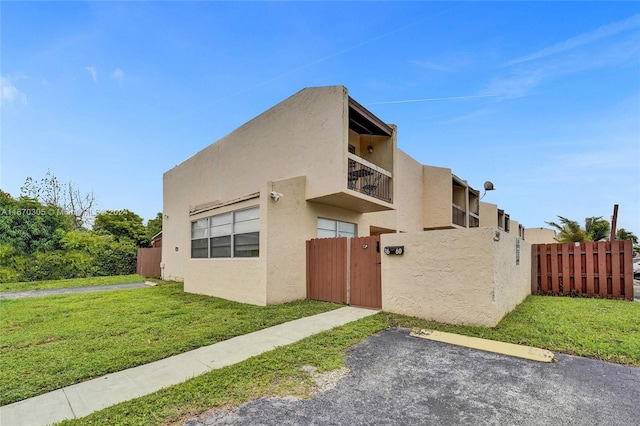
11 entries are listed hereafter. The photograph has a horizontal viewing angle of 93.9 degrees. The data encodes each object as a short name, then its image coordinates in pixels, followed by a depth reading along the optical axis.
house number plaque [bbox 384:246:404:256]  6.88
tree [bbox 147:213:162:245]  27.39
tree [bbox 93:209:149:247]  25.38
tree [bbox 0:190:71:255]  16.56
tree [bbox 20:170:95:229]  24.98
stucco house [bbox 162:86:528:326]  8.58
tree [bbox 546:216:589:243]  17.34
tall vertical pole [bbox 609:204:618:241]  13.06
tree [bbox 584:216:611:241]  20.12
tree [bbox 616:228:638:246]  26.14
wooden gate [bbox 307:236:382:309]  7.59
